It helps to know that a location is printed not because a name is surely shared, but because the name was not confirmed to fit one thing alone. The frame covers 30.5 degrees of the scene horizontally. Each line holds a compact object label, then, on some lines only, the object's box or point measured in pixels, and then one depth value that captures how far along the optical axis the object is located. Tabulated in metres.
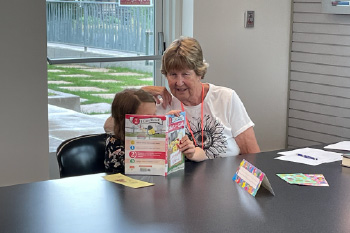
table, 2.08
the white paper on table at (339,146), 3.26
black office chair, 2.83
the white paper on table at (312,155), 2.98
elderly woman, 3.17
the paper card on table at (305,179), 2.61
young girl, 2.78
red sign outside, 4.75
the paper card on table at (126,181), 2.53
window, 4.50
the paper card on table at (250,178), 2.44
